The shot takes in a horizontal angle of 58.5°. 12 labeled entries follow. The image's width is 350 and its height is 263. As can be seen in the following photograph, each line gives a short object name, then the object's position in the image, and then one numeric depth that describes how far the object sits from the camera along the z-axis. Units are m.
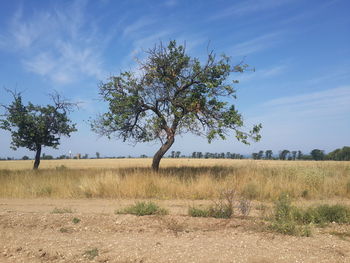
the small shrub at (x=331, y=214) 7.15
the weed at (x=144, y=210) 7.70
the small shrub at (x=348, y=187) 11.58
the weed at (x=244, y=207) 7.67
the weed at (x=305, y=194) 11.06
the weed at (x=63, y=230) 6.55
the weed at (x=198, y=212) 7.47
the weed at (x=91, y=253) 5.09
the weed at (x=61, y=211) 7.99
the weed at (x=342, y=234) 5.99
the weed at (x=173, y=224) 6.45
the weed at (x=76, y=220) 6.96
